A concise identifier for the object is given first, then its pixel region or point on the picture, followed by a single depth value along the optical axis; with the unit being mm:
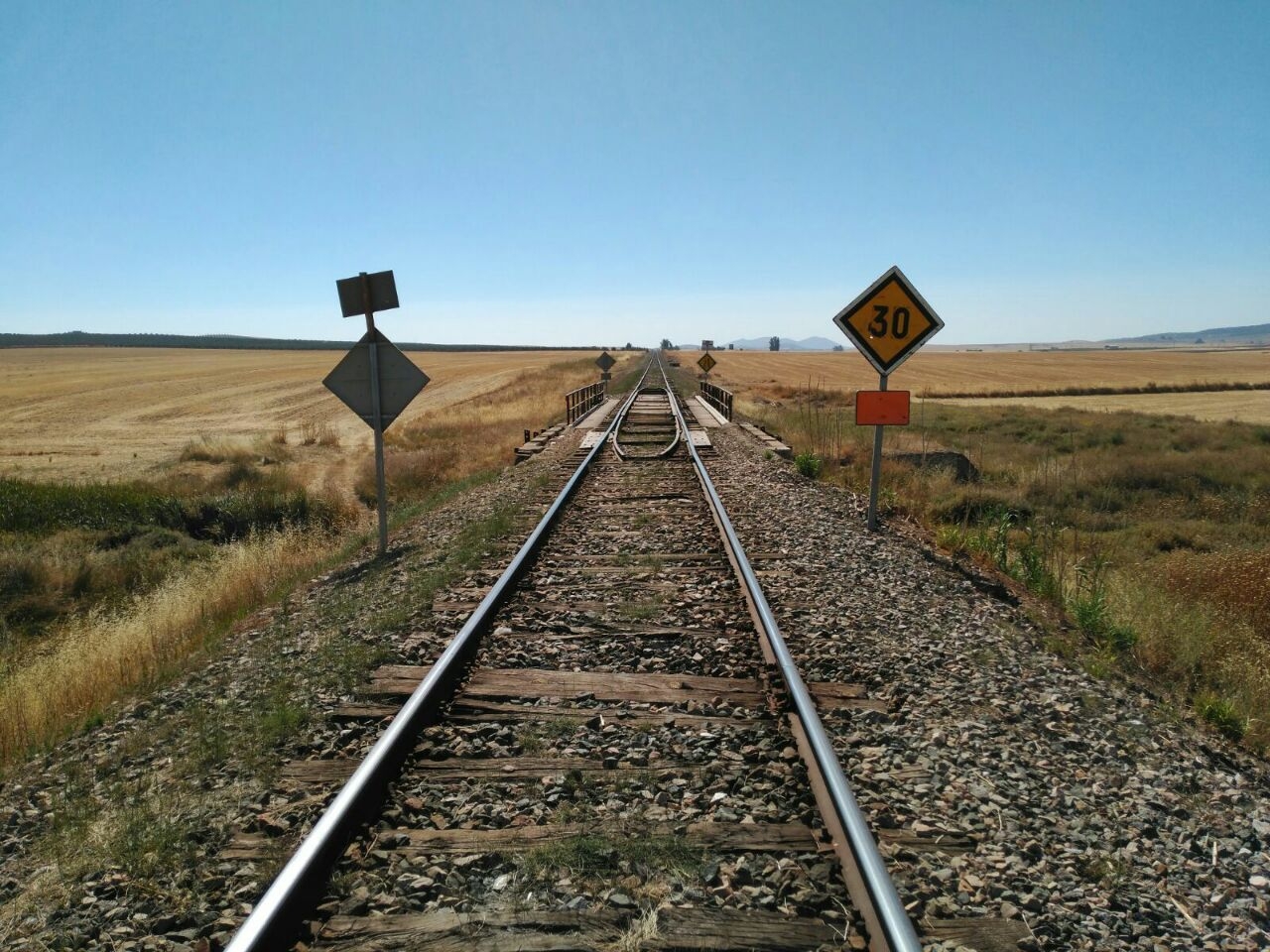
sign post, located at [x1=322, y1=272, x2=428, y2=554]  8461
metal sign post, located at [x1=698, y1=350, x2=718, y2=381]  32569
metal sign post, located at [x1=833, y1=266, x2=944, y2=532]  8180
